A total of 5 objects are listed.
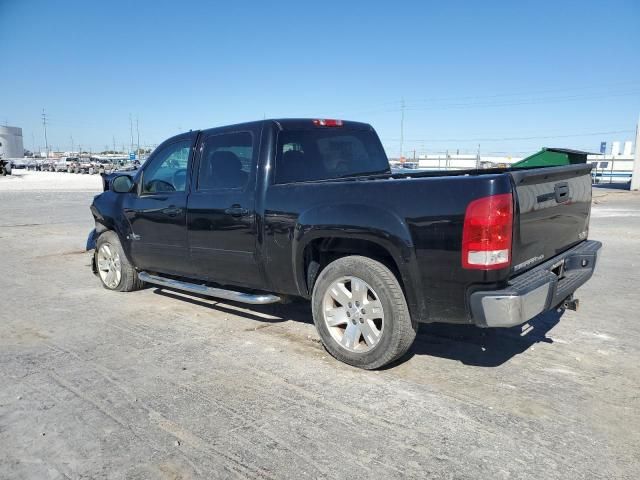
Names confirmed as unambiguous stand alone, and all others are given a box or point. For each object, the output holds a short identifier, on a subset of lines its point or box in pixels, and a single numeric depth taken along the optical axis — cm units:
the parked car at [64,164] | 7025
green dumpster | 1289
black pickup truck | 319
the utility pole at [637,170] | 2965
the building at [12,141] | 13012
